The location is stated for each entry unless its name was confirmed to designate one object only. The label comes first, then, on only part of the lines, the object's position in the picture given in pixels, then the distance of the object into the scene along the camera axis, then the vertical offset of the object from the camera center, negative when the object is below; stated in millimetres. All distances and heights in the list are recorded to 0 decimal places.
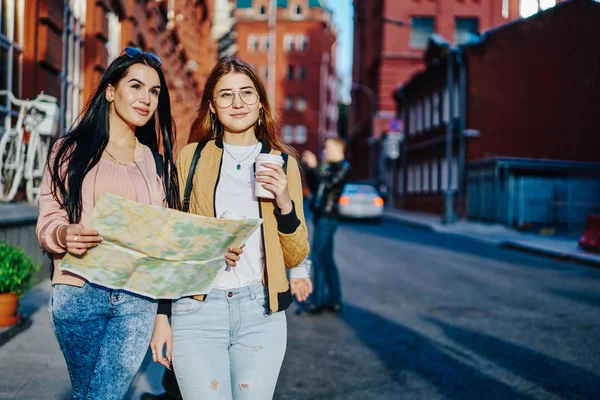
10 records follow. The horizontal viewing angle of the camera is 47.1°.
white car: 26062 -637
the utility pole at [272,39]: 75000 +16064
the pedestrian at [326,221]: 7496 -371
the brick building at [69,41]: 8977 +2214
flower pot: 5371 -1007
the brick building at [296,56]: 74125 +14282
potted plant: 5215 -746
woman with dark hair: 2270 -63
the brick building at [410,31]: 46969 +11044
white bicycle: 8305 +475
